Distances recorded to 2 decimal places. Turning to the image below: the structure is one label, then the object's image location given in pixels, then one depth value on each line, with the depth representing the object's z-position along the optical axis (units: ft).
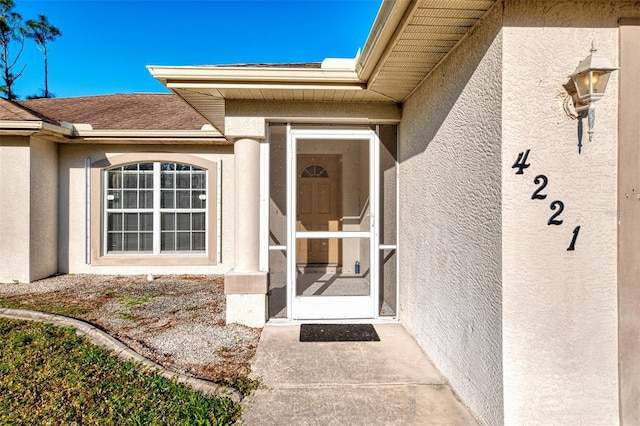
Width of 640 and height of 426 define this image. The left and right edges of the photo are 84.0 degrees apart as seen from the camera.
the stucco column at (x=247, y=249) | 15.30
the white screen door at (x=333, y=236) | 15.87
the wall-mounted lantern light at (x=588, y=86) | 7.22
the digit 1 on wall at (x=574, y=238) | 7.91
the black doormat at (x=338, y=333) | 14.10
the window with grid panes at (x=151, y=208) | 26.94
